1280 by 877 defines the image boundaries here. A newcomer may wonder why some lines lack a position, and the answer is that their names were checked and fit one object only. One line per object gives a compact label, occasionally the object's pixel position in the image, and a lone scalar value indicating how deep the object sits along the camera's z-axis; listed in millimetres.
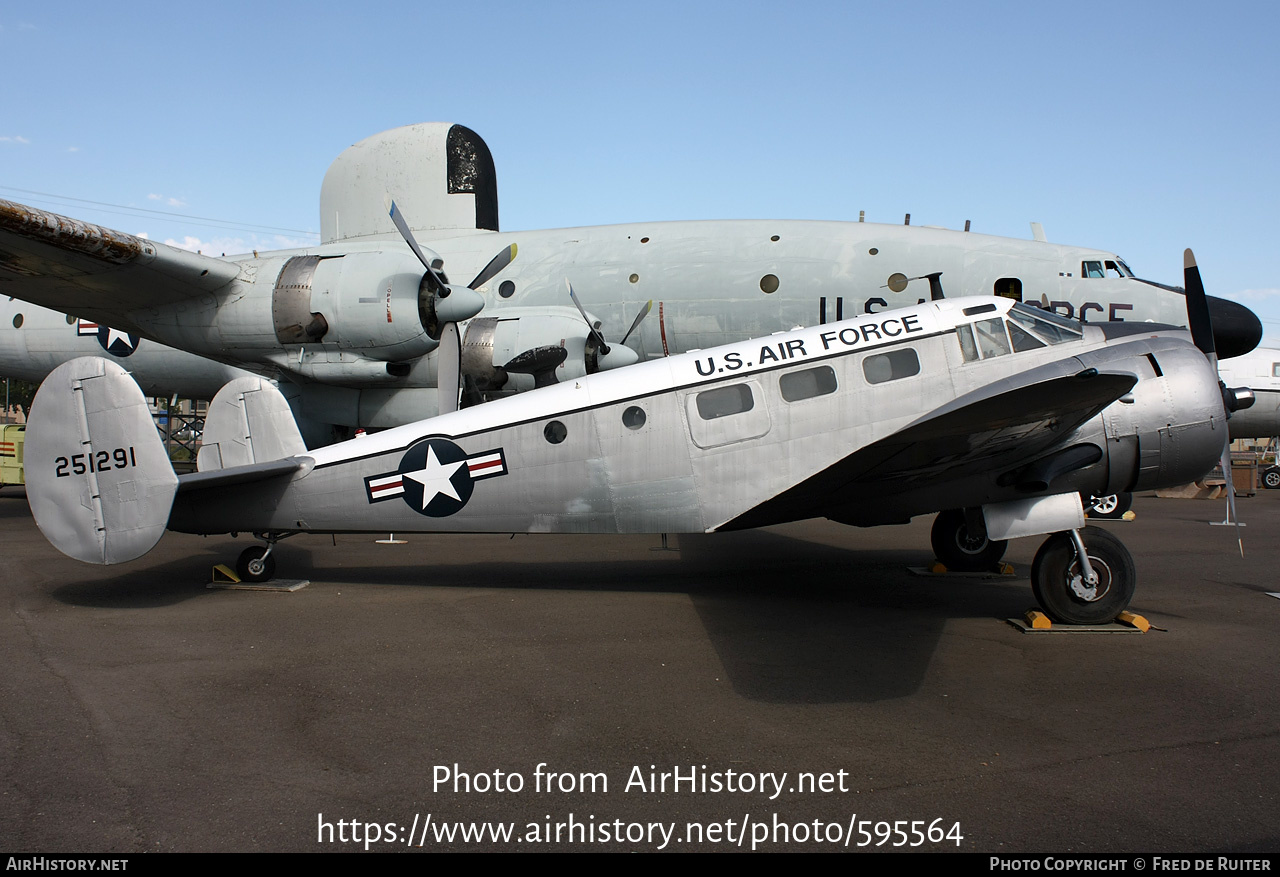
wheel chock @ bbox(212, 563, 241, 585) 8695
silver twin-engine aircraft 6891
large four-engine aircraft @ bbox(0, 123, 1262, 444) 11672
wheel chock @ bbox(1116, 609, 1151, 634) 6840
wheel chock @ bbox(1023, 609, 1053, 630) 6840
